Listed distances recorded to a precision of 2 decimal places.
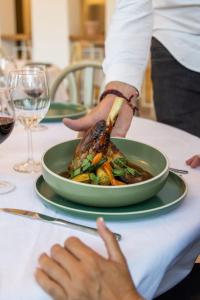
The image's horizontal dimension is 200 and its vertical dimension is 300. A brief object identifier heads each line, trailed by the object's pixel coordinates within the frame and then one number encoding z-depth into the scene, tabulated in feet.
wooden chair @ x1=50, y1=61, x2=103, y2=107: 7.35
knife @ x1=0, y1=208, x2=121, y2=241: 2.28
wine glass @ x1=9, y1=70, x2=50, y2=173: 3.25
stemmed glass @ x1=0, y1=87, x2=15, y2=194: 2.90
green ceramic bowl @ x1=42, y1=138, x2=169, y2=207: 2.34
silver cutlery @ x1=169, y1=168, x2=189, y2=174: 3.17
